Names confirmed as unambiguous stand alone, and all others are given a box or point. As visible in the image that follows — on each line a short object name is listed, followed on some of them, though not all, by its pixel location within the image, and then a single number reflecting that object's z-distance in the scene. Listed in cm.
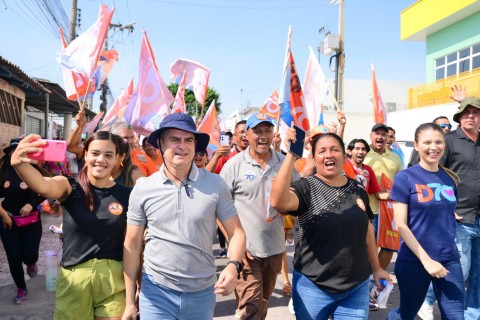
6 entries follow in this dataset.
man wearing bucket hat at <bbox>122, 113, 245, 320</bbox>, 243
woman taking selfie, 268
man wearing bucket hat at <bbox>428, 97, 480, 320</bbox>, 385
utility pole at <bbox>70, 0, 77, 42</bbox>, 1592
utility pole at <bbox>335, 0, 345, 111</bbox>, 1875
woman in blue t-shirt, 318
